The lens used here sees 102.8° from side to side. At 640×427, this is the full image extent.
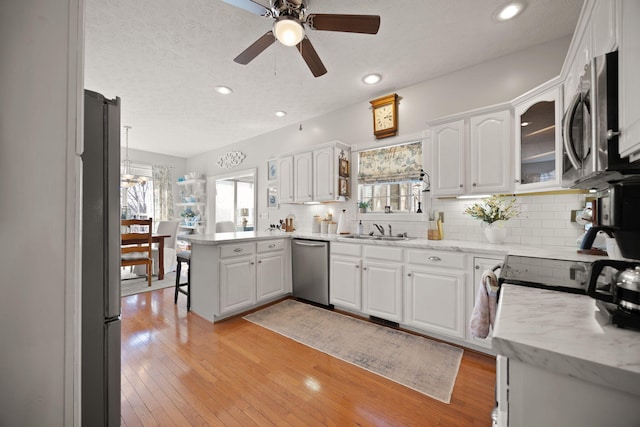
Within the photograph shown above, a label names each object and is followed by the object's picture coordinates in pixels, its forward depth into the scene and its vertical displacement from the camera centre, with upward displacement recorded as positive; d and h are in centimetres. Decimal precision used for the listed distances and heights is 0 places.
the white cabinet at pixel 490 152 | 221 +56
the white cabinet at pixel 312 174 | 334 +58
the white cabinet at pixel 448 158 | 244 +55
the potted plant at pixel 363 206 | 340 +11
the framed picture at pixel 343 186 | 339 +38
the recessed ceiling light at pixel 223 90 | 311 +155
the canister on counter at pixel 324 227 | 358 -18
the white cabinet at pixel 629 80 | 77 +43
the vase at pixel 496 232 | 231 -16
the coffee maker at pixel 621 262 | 61 -14
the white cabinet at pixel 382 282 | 248 -68
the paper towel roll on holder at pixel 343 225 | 335 -14
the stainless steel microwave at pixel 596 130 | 90 +35
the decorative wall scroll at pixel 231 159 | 524 +118
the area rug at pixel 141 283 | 371 -109
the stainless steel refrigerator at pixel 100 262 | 115 -22
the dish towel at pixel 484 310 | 138 -53
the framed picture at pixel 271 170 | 452 +79
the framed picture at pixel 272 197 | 451 +31
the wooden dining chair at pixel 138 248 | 378 -50
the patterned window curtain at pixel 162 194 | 616 +50
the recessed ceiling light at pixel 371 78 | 284 +154
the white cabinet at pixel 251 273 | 268 -68
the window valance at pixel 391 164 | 304 +64
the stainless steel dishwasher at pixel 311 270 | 302 -68
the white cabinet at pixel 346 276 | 275 -69
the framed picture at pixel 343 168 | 339 +63
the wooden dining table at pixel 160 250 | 420 -59
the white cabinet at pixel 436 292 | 215 -68
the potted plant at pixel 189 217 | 624 -8
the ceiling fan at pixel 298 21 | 162 +126
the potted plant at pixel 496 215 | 232 +0
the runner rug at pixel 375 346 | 180 -114
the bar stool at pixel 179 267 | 299 -63
